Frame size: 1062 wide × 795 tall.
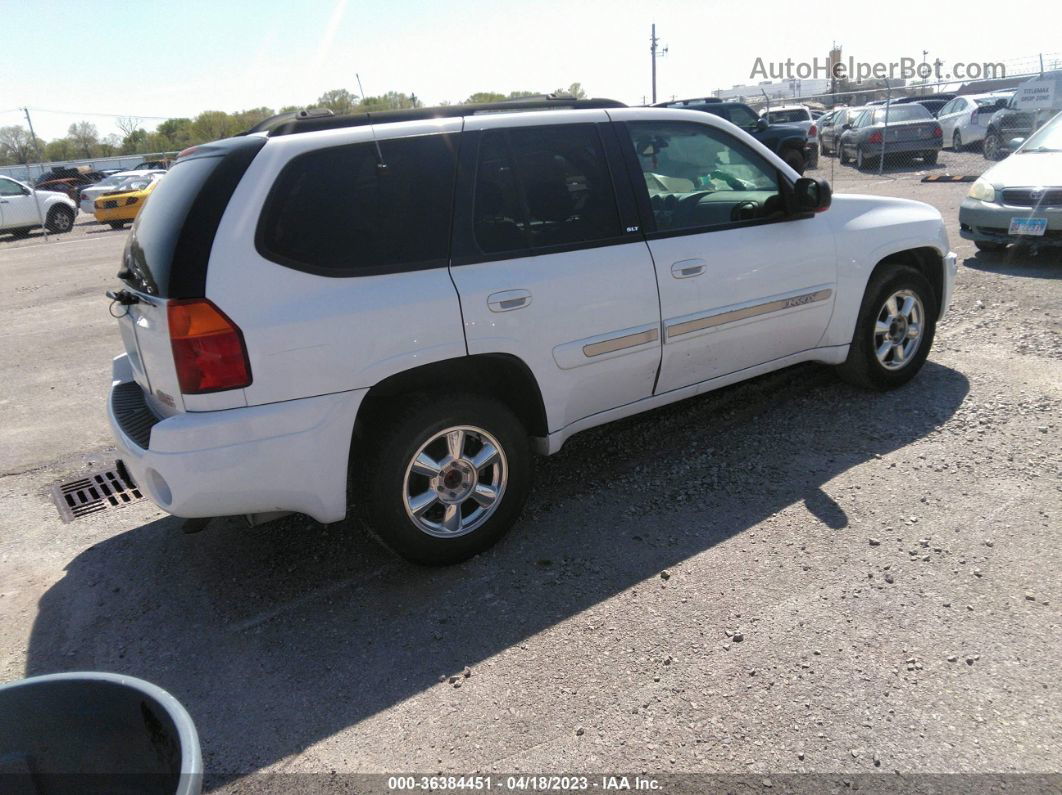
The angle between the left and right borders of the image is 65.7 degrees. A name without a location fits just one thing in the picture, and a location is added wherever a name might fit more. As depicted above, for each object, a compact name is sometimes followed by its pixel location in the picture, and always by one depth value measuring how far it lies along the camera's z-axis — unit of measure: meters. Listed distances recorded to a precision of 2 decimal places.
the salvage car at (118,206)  21.86
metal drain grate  4.58
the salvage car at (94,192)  24.18
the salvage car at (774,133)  17.73
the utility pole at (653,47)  59.49
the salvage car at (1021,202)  8.23
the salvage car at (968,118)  22.02
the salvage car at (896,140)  19.02
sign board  17.20
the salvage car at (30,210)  19.98
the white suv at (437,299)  3.09
